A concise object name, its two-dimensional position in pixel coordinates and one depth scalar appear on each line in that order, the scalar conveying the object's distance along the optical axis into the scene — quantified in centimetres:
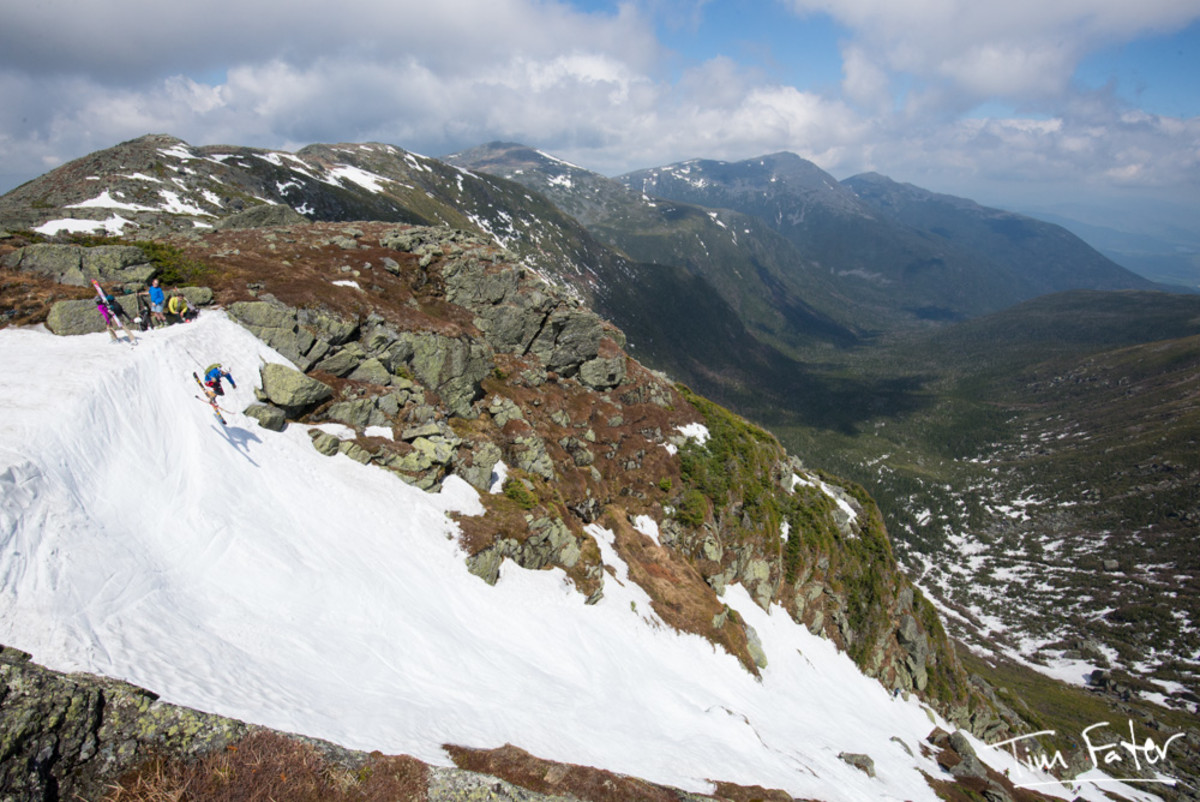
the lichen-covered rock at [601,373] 5156
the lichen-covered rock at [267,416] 2602
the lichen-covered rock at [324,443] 2756
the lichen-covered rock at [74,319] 2208
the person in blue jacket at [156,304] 2533
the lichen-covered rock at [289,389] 2764
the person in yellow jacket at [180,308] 2673
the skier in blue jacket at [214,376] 2316
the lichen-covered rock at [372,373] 3288
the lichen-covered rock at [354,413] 2978
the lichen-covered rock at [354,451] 2842
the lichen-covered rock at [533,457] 3747
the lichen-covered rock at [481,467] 3244
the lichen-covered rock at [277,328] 3023
